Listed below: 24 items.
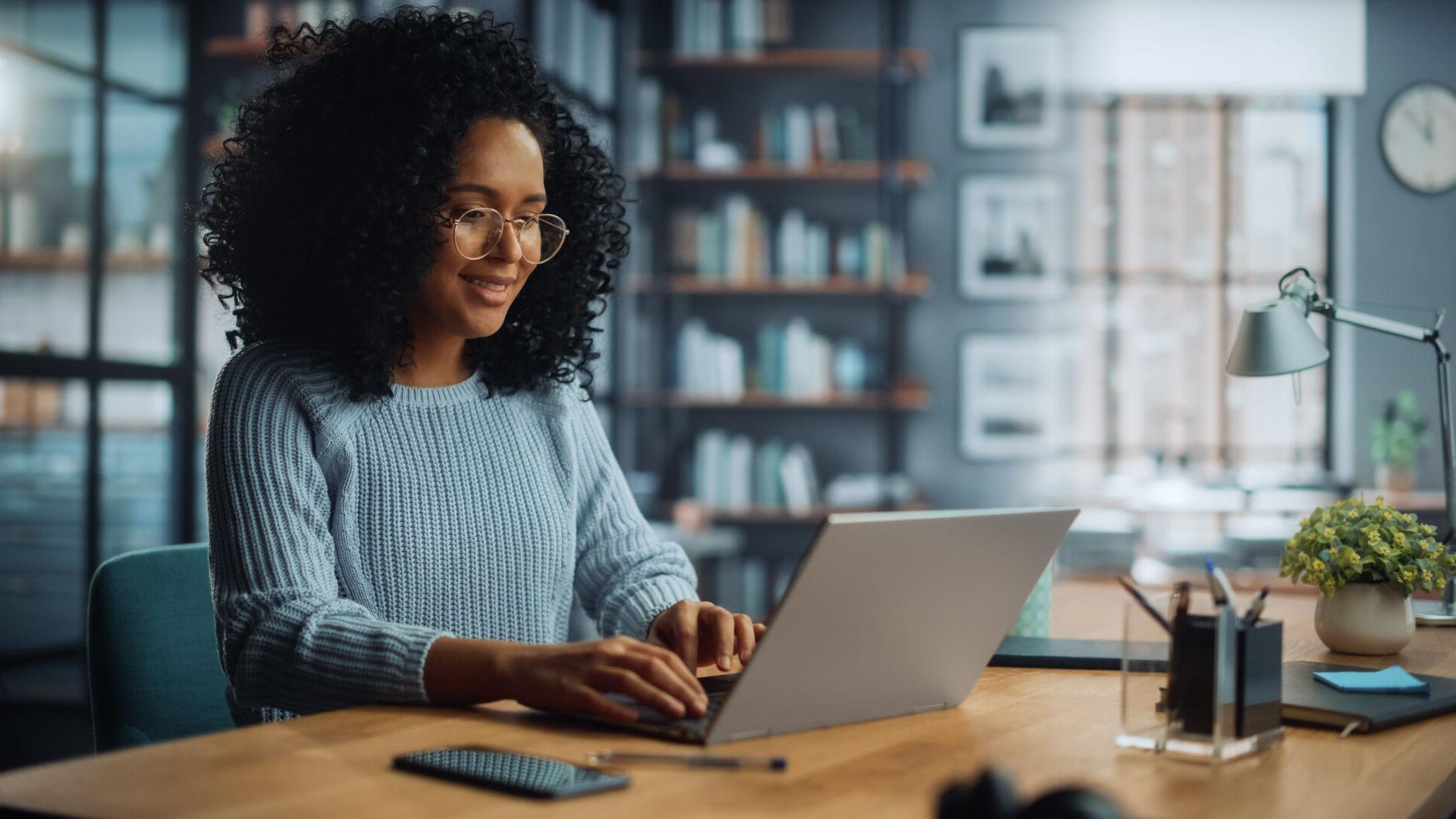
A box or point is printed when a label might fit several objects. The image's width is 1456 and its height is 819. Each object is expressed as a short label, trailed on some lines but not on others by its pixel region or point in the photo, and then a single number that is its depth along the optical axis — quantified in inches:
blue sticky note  48.7
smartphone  34.0
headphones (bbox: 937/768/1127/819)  26.1
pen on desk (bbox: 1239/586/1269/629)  41.4
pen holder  40.0
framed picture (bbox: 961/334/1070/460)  214.1
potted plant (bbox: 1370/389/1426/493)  197.6
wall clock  212.5
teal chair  57.7
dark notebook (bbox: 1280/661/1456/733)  44.6
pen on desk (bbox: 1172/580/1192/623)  41.1
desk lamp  65.1
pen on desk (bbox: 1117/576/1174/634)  41.7
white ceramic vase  59.8
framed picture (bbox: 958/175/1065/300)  214.1
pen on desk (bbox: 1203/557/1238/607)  40.7
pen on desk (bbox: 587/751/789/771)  37.2
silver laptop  37.6
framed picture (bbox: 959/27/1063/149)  215.3
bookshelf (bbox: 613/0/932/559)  200.2
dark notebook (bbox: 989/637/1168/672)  55.5
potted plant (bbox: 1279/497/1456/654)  59.3
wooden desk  33.6
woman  52.1
